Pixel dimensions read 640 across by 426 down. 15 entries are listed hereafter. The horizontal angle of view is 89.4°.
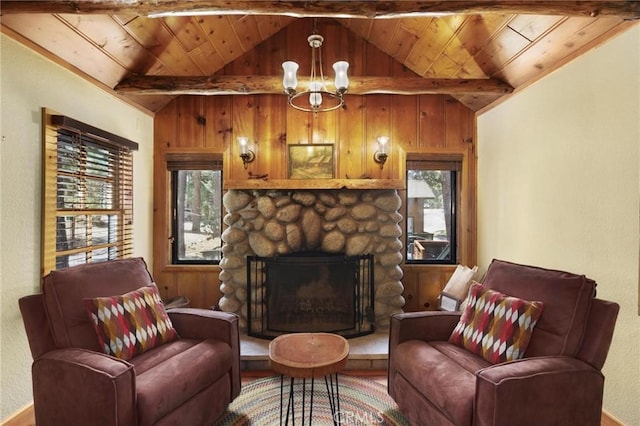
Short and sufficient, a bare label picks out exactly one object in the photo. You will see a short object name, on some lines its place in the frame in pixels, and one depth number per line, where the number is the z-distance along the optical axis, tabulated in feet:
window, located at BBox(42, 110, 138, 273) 7.34
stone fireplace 10.94
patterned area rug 6.79
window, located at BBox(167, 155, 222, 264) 12.23
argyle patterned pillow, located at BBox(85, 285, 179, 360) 5.84
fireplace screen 10.71
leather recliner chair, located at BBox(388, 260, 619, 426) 4.71
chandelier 7.34
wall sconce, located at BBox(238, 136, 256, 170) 11.24
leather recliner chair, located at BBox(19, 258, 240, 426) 4.86
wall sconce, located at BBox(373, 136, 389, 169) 11.28
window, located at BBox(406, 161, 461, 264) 12.35
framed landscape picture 11.59
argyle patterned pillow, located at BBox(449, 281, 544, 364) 5.71
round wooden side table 5.37
